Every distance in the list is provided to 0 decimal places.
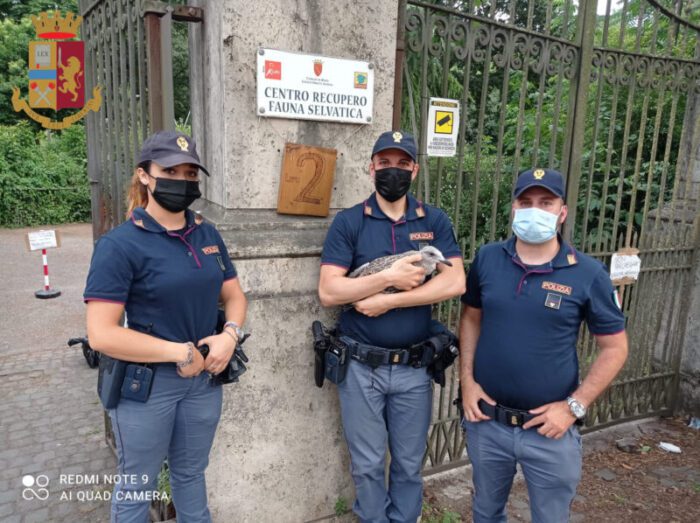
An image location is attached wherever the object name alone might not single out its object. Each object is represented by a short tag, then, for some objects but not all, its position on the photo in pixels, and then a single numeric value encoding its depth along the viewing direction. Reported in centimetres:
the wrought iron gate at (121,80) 253
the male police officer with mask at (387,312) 246
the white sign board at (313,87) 258
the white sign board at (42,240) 800
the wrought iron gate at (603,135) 324
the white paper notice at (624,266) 425
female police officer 201
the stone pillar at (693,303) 451
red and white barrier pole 847
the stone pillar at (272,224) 256
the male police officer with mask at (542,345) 224
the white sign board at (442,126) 316
